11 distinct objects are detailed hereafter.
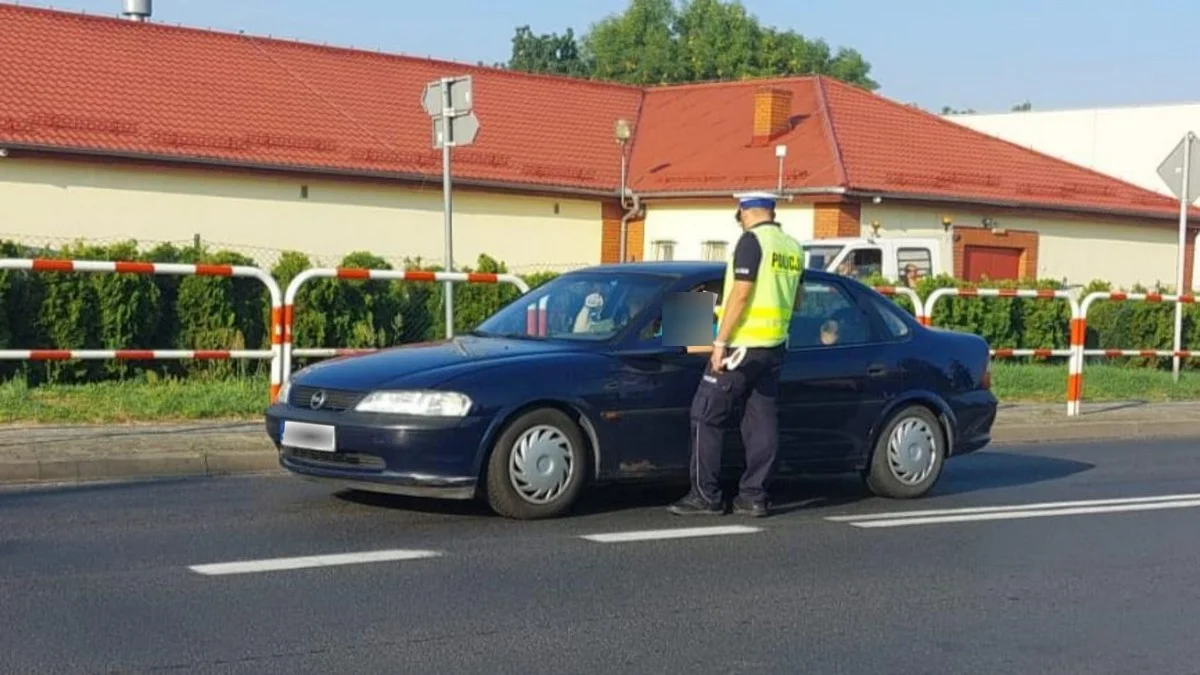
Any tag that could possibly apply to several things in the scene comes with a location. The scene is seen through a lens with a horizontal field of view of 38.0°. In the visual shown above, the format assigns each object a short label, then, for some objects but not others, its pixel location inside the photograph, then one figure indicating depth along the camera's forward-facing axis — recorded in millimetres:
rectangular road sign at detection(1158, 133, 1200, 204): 19078
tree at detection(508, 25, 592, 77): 91000
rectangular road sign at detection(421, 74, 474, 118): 14133
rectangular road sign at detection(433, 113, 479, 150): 14141
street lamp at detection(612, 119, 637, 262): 32812
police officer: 9406
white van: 22297
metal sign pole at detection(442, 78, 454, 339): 14062
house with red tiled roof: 28094
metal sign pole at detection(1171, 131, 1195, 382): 18953
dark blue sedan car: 9078
